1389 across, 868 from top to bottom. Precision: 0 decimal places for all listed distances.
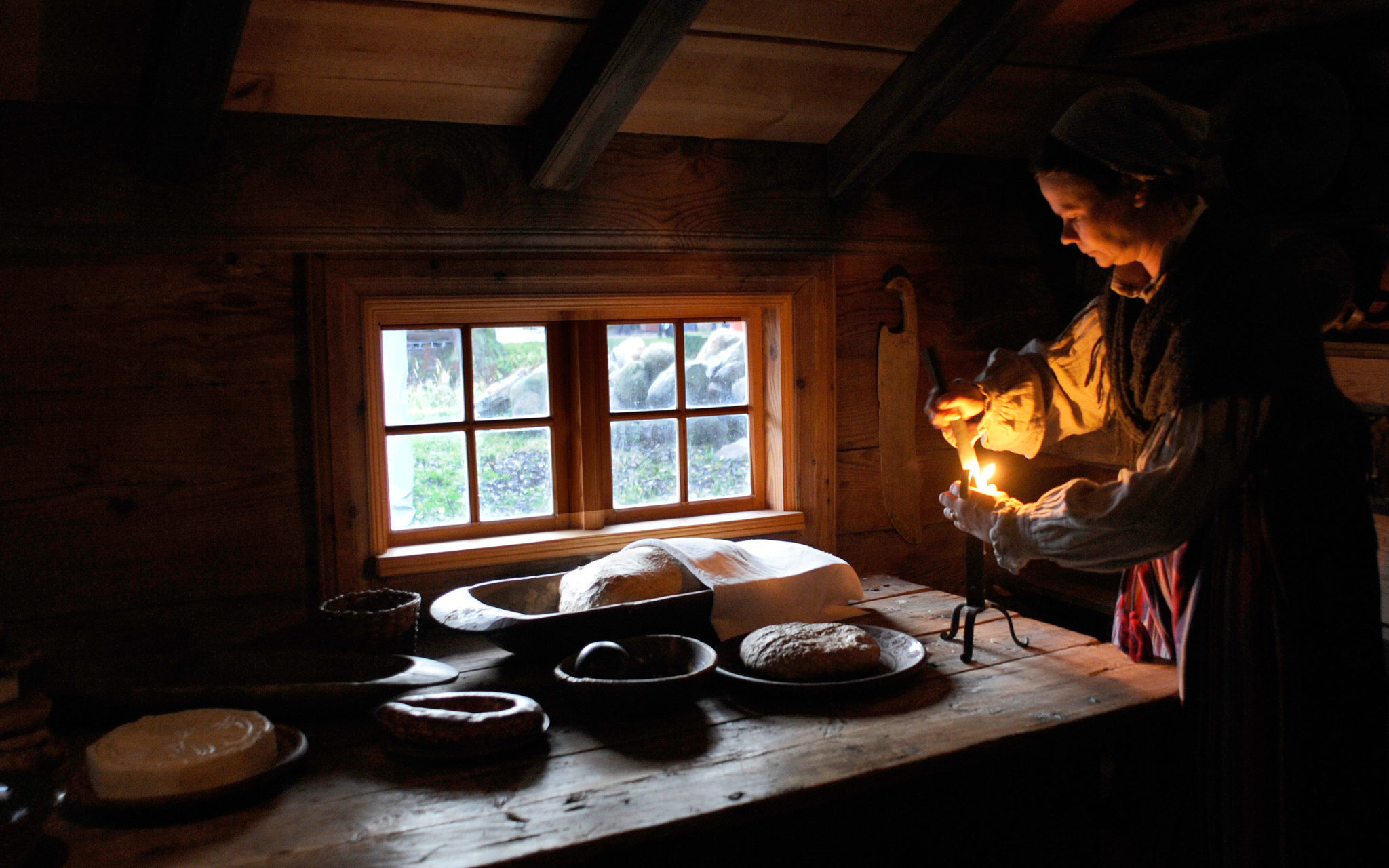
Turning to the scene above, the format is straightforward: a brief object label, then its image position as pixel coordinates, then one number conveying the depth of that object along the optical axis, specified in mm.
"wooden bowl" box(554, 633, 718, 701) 1617
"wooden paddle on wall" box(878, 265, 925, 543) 2697
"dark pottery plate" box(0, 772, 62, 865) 1142
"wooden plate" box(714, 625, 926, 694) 1691
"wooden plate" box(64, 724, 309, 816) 1273
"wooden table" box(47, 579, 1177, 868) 1248
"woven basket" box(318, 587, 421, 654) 1859
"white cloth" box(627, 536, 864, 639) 2041
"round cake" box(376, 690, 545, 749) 1479
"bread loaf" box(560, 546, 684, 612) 1957
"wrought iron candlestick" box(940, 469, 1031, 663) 1910
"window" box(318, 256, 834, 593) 2197
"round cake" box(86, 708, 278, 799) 1296
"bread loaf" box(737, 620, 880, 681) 1736
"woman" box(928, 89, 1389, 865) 1519
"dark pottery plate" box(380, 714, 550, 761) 1474
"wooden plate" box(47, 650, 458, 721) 1598
